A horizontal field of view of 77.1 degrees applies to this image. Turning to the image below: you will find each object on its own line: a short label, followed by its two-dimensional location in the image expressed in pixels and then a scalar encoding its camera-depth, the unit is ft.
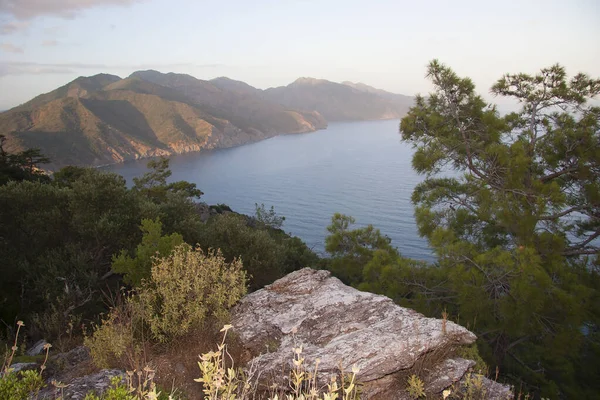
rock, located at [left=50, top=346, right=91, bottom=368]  22.71
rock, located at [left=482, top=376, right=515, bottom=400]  16.89
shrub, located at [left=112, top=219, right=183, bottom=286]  31.63
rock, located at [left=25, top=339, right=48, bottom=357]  26.40
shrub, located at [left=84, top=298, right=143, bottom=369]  20.51
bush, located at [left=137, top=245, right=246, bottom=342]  22.54
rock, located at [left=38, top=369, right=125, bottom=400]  15.33
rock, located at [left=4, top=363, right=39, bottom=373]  20.50
